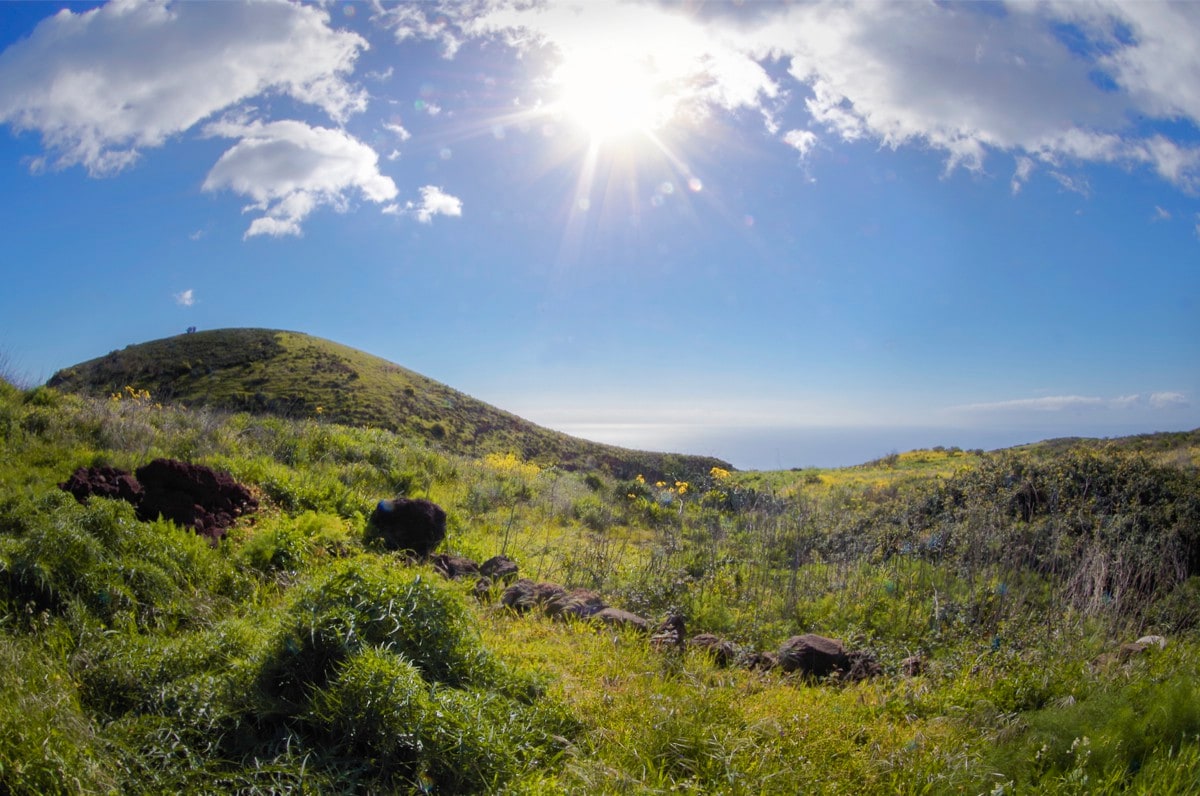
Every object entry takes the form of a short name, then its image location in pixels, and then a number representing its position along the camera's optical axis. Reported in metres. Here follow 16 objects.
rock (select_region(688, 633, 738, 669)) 5.10
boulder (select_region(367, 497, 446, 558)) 7.39
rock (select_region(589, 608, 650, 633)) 5.40
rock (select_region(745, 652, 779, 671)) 5.01
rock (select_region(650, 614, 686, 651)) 5.03
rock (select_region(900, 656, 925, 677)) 5.11
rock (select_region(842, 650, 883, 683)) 5.02
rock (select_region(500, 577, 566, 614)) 5.85
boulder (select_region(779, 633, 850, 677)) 5.01
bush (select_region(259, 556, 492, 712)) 3.62
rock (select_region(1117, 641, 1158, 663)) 5.25
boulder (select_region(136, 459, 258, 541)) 6.35
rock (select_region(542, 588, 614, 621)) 5.65
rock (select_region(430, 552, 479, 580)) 6.59
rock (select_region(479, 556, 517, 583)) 6.83
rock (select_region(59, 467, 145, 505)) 6.26
